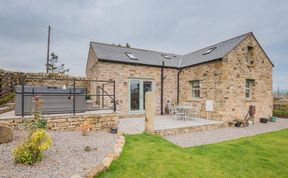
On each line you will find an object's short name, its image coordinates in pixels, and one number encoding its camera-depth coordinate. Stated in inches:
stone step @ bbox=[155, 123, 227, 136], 290.5
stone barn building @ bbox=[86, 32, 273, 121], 395.5
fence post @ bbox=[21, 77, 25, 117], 206.8
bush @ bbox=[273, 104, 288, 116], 537.7
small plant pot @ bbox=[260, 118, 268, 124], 434.6
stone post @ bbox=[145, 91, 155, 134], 273.6
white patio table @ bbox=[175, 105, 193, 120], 384.2
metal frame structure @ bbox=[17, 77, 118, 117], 207.9
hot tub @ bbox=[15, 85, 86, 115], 217.9
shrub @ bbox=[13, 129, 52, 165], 128.8
